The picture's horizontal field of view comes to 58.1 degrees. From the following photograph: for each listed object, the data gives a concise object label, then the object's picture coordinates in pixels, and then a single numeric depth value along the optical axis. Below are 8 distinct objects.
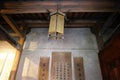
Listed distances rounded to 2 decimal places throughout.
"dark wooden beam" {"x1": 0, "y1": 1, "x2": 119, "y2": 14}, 2.97
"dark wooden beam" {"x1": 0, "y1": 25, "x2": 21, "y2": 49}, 3.10
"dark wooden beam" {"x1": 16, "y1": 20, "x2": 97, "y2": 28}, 4.18
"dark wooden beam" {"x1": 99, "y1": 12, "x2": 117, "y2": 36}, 3.32
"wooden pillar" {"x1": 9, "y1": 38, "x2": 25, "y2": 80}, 3.59
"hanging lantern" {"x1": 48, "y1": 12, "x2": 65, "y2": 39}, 2.56
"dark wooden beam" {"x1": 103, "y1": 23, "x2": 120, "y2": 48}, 3.07
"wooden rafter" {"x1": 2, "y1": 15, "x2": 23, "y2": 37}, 3.38
